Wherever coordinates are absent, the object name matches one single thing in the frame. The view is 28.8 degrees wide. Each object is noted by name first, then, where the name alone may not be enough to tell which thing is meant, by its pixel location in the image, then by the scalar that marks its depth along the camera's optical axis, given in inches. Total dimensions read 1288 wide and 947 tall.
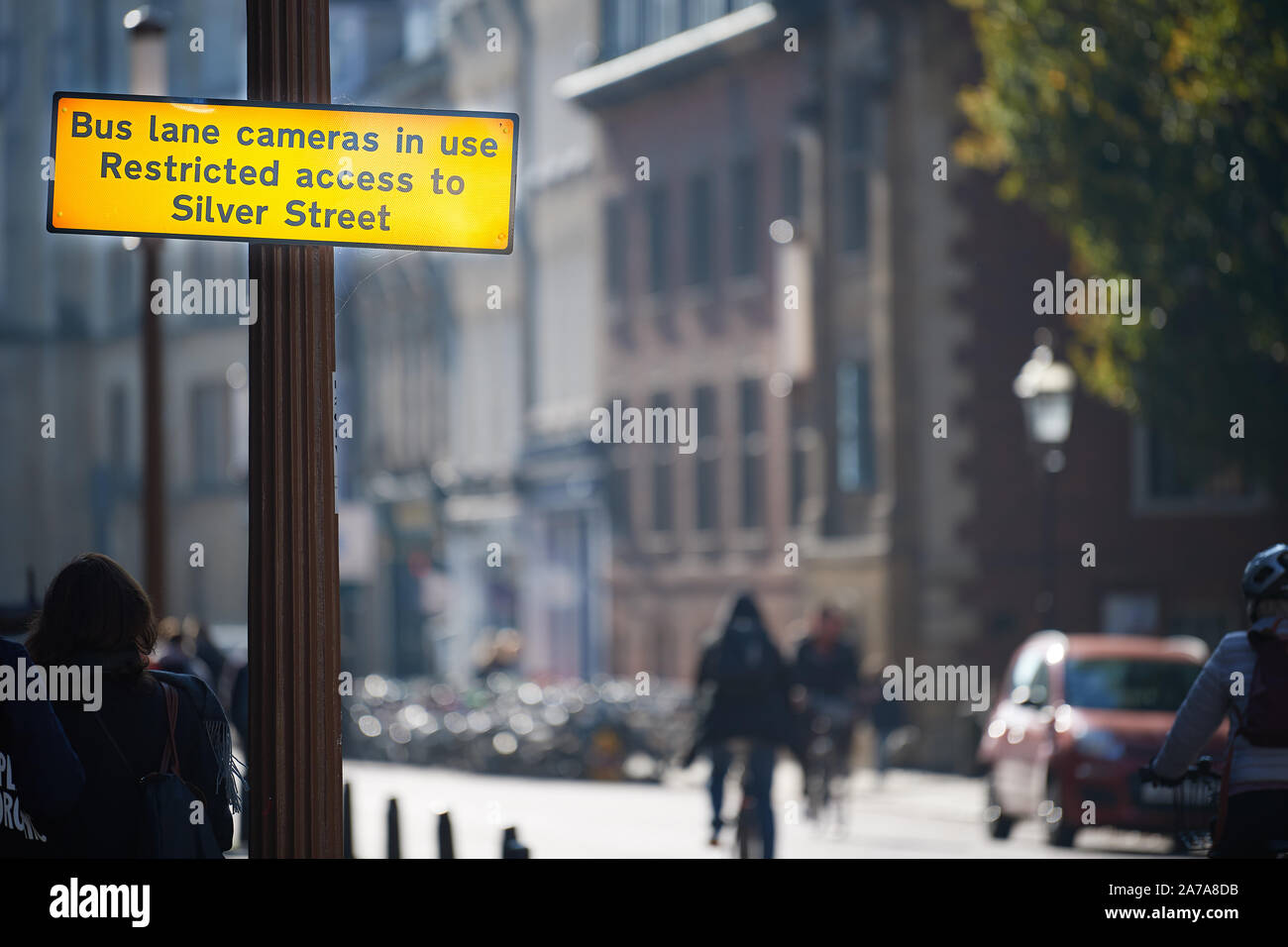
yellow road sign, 240.4
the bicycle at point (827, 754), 798.5
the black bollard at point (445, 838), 459.2
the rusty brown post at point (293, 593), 232.5
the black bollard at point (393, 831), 500.5
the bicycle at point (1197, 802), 276.7
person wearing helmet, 266.5
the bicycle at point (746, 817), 569.9
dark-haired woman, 233.9
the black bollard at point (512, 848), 378.0
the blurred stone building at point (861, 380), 1227.9
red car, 692.1
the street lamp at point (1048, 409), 892.6
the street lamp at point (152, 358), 684.1
